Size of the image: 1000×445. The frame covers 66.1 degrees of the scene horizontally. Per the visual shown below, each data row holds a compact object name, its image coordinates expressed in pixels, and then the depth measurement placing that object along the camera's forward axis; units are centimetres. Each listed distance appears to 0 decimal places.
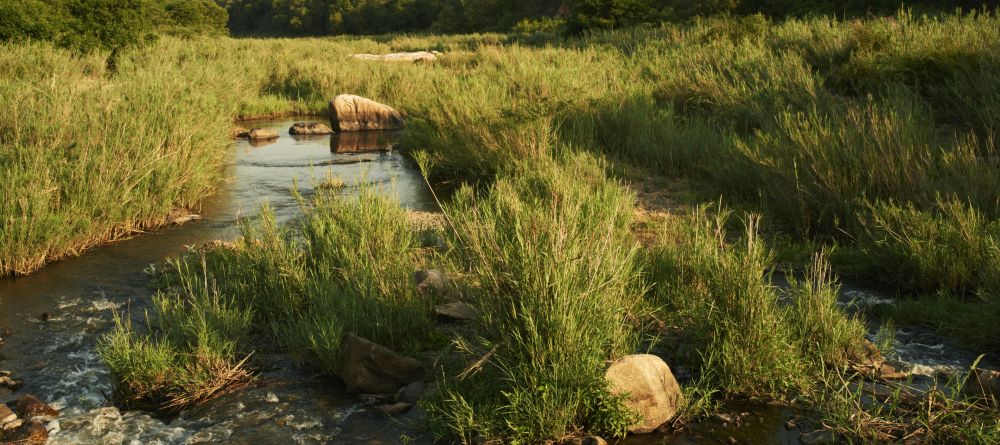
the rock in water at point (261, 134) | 1476
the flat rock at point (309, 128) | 1579
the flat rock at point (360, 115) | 1622
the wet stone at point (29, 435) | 397
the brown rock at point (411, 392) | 441
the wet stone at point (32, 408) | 424
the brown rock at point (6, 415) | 411
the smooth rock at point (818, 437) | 378
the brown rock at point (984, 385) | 383
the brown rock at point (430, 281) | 548
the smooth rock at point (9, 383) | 460
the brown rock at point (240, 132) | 1532
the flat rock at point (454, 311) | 517
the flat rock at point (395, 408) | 432
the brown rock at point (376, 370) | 453
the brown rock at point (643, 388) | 392
